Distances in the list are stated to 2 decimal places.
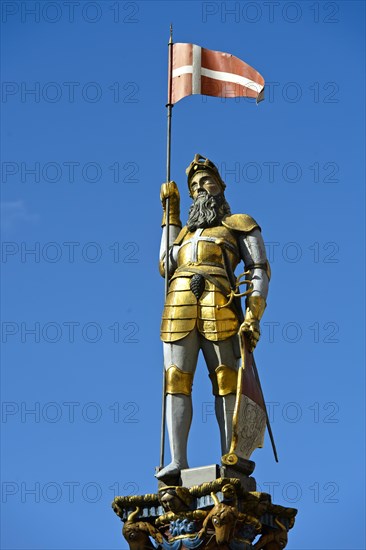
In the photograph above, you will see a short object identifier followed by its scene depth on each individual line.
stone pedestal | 19.62
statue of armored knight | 20.88
